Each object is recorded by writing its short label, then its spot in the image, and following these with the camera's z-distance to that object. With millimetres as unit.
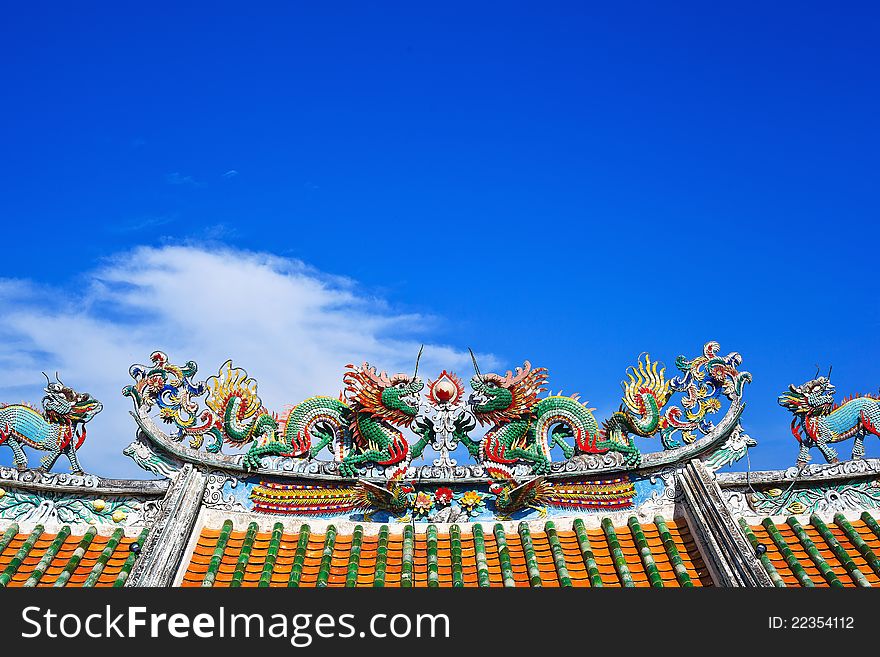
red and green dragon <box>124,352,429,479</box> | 12105
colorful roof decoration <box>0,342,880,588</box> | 10617
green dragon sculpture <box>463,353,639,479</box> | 12164
